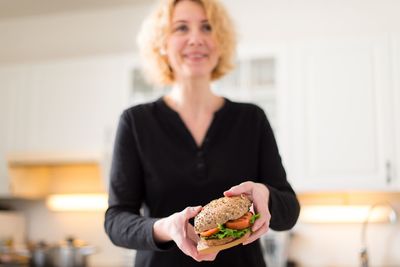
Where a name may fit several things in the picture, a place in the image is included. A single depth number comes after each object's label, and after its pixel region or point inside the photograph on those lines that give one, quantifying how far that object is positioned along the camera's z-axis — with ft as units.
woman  3.82
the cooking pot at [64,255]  9.78
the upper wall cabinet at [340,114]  8.81
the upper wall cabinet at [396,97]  8.63
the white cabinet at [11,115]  11.19
